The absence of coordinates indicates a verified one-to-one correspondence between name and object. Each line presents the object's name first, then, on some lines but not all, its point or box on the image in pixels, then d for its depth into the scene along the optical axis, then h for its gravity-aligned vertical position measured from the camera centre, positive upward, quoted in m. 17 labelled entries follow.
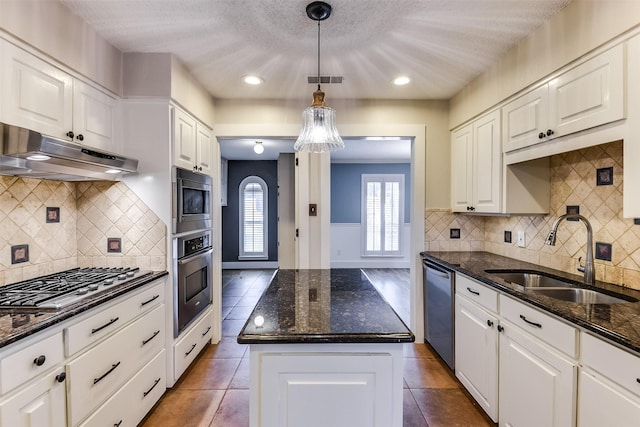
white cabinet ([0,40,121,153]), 1.46 +0.59
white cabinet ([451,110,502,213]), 2.40 +0.39
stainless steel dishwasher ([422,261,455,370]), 2.49 -0.85
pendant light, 1.71 +0.50
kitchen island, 1.18 -0.65
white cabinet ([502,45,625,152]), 1.44 +0.60
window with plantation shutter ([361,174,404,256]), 6.77 -0.07
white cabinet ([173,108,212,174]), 2.35 +0.56
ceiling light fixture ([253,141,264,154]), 4.57 +0.94
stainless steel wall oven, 2.34 -0.55
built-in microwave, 2.30 +0.08
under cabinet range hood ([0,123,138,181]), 1.33 +0.25
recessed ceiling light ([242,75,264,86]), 2.61 +1.11
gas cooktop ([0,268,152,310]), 1.42 -0.42
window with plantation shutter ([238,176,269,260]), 6.77 -0.17
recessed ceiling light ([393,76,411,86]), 2.62 +1.12
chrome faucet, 1.77 -0.18
